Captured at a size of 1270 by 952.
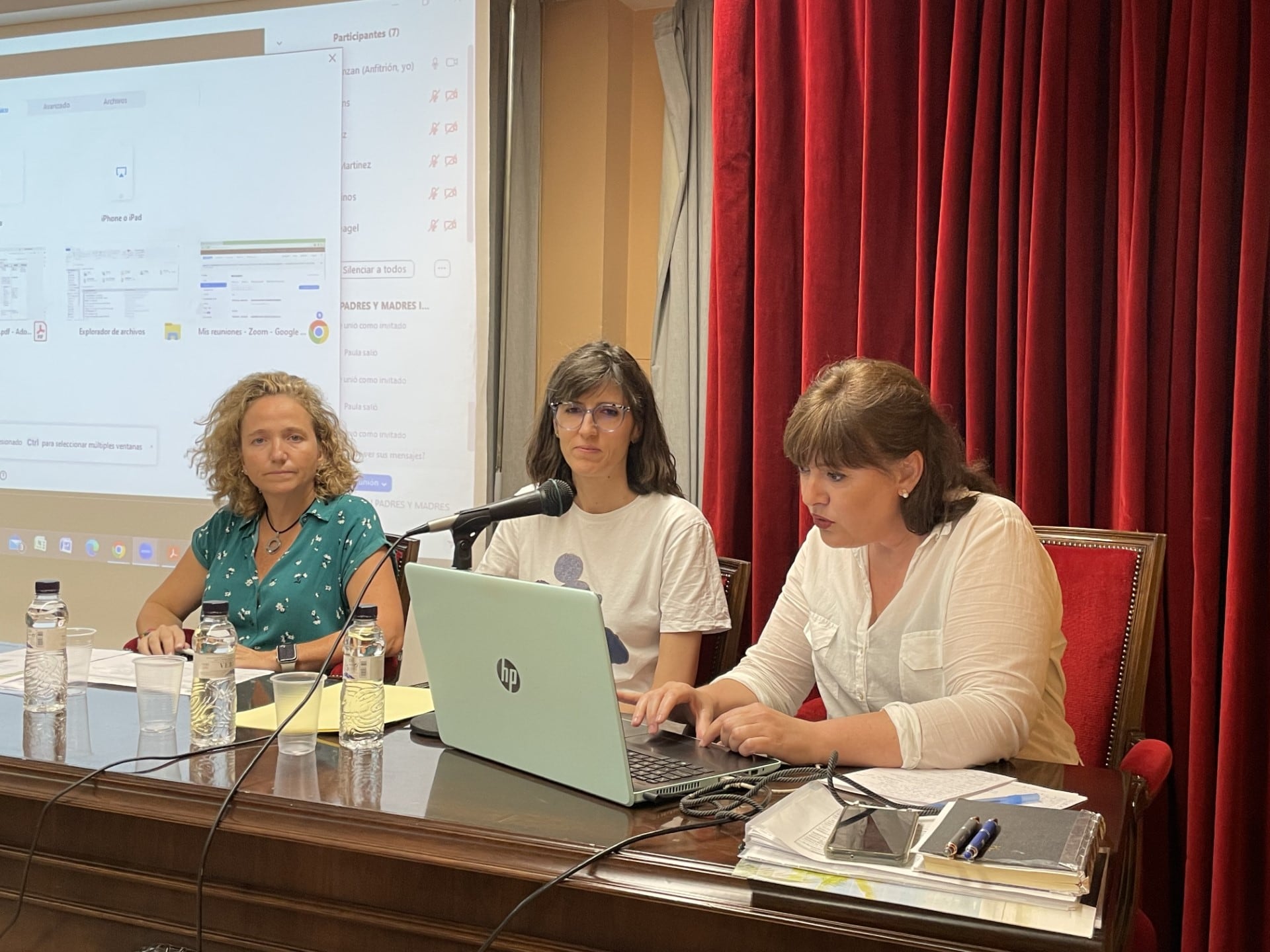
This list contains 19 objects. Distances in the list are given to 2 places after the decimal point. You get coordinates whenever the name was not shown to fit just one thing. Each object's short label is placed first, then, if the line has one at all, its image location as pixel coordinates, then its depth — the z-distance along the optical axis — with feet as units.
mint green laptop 4.03
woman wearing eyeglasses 7.13
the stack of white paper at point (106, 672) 5.97
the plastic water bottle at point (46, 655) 5.32
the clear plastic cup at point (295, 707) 4.74
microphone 5.00
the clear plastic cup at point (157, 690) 5.00
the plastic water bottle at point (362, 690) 4.81
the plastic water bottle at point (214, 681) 4.85
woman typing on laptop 4.64
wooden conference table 3.43
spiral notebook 3.27
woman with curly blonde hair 7.64
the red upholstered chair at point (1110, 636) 6.18
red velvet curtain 7.08
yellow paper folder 5.12
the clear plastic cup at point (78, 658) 5.55
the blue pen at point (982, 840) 3.35
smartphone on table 3.47
